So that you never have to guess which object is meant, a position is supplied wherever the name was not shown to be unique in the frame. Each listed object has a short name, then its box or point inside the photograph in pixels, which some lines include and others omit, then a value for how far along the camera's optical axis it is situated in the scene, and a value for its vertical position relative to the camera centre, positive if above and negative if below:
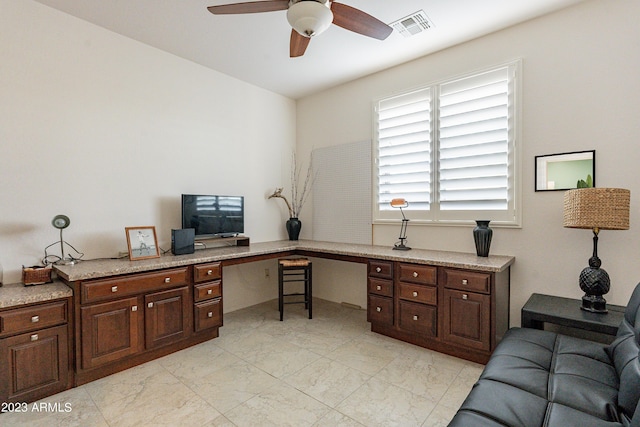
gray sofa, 1.22 -0.84
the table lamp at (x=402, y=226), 3.33 -0.18
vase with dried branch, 4.40 +0.30
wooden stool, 3.57 -0.70
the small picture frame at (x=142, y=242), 2.79 -0.30
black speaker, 3.05 -0.30
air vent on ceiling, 2.64 +1.71
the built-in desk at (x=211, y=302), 2.31 -0.80
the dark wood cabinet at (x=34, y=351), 1.96 -0.96
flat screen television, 3.27 -0.04
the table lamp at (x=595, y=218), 2.07 -0.05
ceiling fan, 1.81 +1.32
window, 2.87 +0.65
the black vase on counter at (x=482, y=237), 2.81 -0.24
